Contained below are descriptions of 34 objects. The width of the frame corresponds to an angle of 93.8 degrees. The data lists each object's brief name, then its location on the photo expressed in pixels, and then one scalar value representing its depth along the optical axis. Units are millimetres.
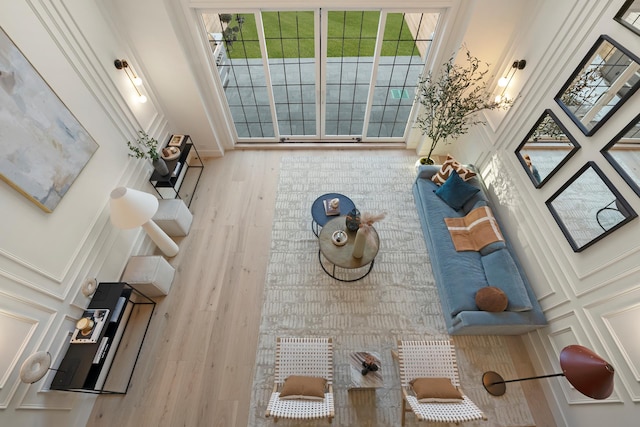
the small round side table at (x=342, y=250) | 3324
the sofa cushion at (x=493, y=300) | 2918
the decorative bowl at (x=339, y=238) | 3446
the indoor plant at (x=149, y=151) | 3699
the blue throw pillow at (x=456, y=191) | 3850
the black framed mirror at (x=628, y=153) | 2277
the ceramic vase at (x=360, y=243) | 3125
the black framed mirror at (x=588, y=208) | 2402
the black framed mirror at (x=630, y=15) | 2244
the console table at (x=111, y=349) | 2555
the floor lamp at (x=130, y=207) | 2951
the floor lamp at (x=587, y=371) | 1931
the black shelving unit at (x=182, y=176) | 3943
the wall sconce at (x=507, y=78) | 3460
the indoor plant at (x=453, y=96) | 3752
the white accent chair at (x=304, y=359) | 2785
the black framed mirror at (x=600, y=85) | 2316
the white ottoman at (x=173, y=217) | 3809
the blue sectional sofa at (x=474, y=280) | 2971
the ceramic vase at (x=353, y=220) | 3506
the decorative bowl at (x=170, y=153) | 4133
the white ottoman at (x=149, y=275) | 3311
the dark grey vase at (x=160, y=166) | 3830
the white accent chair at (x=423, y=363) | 2751
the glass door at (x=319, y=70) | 3893
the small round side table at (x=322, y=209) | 3756
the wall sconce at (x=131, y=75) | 3391
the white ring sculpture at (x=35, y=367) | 2167
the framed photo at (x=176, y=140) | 4328
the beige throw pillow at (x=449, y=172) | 4008
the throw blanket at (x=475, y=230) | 3461
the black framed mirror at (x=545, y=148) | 2906
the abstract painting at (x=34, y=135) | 2211
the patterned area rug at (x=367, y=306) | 2922
